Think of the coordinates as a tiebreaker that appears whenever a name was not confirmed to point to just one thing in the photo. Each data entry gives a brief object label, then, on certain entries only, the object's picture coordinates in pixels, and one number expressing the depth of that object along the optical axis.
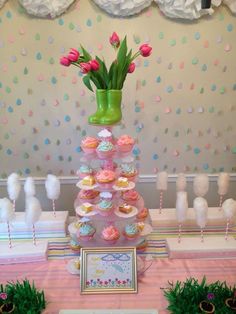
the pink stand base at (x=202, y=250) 1.40
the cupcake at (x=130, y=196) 1.36
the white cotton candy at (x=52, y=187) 1.50
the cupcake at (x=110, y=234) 1.31
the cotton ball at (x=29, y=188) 1.53
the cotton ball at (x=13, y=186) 1.51
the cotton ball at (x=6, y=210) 1.33
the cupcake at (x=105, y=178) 1.26
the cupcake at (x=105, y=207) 1.29
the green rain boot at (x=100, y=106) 1.27
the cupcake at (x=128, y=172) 1.32
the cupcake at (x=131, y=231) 1.33
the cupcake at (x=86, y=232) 1.33
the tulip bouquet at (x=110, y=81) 1.25
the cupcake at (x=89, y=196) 1.35
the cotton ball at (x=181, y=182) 1.63
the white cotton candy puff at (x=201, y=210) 1.36
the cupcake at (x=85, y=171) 1.34
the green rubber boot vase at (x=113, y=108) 1.25
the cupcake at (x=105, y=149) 1.24
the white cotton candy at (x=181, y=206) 1.37
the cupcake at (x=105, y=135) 1.26
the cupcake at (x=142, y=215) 1.45
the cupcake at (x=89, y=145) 1.29
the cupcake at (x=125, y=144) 1.28
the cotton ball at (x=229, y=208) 1.39
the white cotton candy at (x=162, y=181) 1.62
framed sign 1.21
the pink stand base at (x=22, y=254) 1.37
